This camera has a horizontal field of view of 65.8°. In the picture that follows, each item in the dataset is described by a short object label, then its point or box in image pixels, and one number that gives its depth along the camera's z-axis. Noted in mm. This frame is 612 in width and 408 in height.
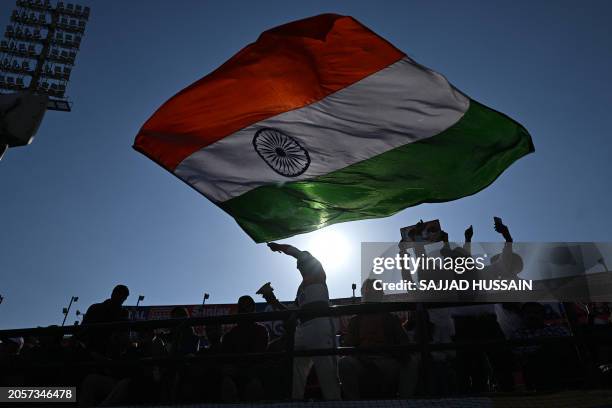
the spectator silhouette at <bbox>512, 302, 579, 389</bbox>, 4004
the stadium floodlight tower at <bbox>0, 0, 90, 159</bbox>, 40188
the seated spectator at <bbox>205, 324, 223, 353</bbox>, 5477
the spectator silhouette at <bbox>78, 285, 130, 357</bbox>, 5044
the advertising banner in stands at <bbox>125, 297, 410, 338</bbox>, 21656
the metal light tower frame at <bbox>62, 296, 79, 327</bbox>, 54156
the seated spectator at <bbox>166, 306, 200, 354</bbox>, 4137
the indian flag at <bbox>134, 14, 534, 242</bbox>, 4957
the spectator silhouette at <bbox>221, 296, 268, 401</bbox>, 4656
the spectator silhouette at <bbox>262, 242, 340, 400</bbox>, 4270
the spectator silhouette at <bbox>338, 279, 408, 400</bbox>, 4242
